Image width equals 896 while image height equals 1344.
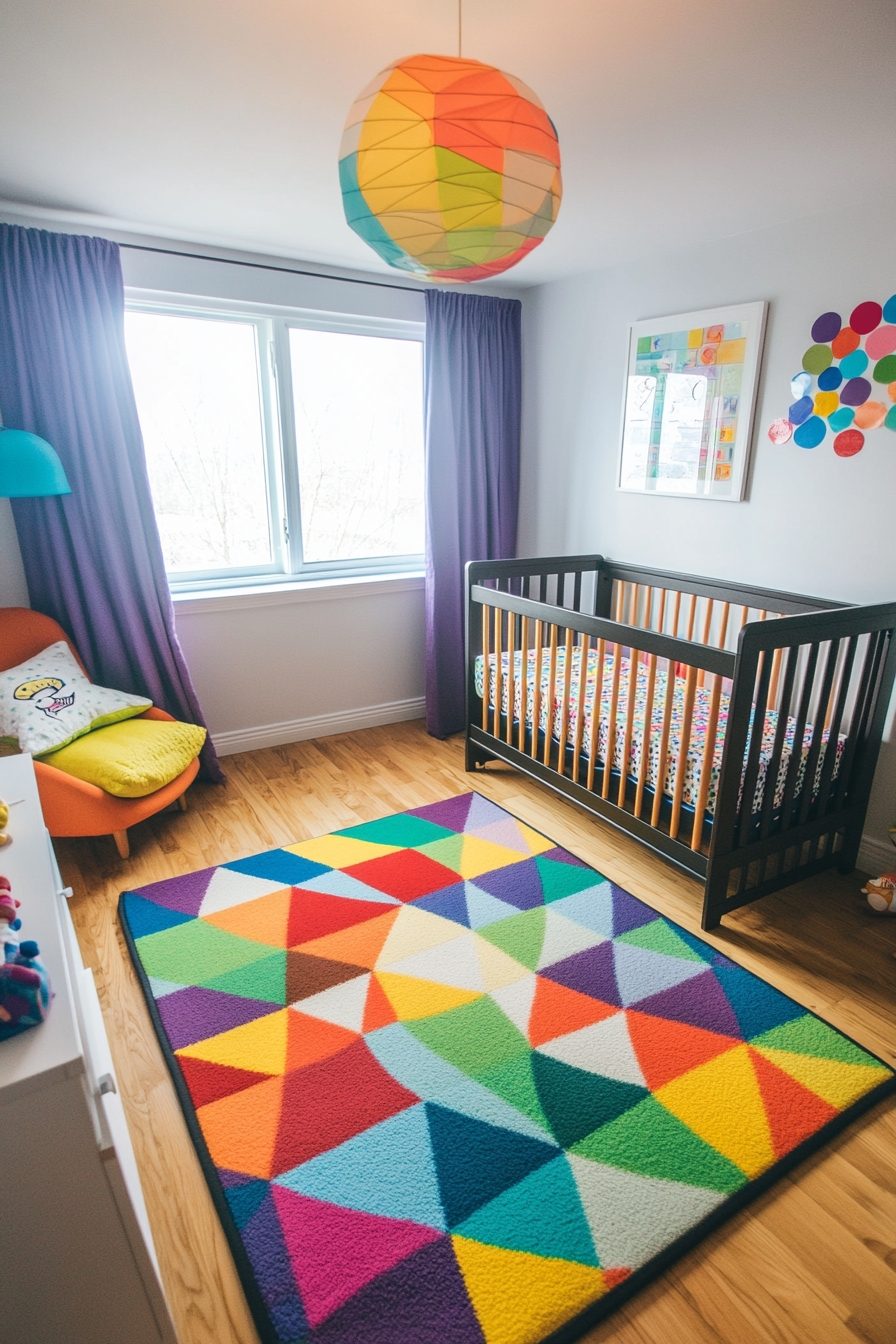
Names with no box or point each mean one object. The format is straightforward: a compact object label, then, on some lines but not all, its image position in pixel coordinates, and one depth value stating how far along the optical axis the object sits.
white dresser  0.82
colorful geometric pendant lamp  0.99
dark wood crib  1.95
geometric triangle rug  1.23
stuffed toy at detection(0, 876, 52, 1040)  0.86
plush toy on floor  2.11
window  3.05
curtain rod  2.76
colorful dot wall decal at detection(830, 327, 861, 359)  2.26
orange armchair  2.25
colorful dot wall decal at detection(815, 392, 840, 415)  2.35
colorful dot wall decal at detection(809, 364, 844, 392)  2.33
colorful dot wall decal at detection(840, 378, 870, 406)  2.26
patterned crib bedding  2.11
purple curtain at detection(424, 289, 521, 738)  3.40
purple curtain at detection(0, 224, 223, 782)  2.48
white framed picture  2.61
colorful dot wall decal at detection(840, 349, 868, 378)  2.26
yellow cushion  2.35
